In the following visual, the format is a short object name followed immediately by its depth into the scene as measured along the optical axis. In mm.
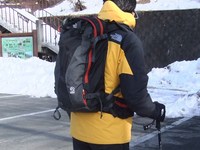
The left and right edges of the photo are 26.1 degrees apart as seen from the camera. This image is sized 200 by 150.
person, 2732
